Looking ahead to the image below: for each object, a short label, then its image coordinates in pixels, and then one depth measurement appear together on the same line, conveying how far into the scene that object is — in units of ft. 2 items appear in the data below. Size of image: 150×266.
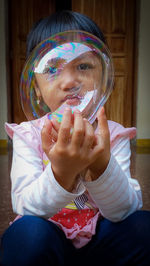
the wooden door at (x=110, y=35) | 9.20
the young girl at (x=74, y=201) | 1.55
